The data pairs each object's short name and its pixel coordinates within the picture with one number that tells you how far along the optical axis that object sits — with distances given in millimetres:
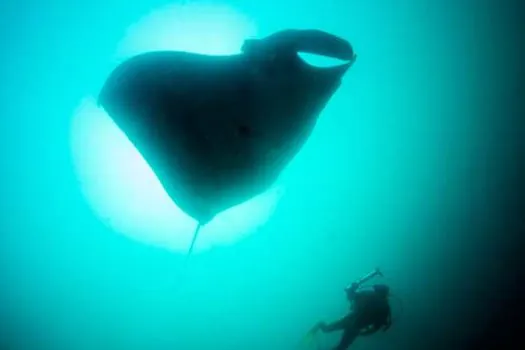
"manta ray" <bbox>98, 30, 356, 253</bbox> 4102
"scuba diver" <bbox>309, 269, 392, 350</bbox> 13883
